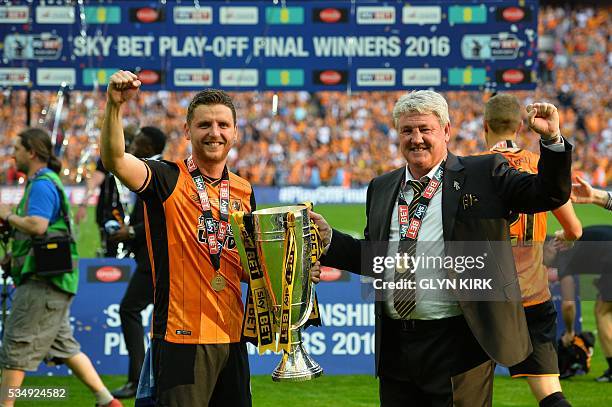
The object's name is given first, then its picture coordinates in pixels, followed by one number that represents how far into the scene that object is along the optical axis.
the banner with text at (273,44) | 12.27
